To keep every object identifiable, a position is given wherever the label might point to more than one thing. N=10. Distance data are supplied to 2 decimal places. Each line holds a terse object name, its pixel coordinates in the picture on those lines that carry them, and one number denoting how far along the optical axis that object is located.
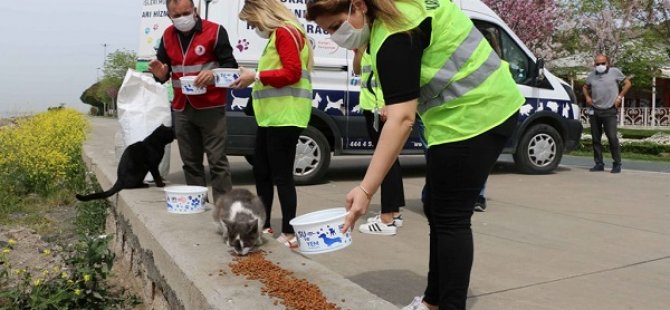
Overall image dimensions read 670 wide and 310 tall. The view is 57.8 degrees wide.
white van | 7.29
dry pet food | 2.37
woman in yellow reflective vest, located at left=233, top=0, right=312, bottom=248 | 4.01
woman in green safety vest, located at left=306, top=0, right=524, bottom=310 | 2.26
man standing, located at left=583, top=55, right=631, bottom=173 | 9.89
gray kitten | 3.25
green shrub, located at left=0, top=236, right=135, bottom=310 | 3.27
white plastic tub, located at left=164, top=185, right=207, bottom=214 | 4.13
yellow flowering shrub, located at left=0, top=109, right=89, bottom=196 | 7.39
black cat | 5.14
